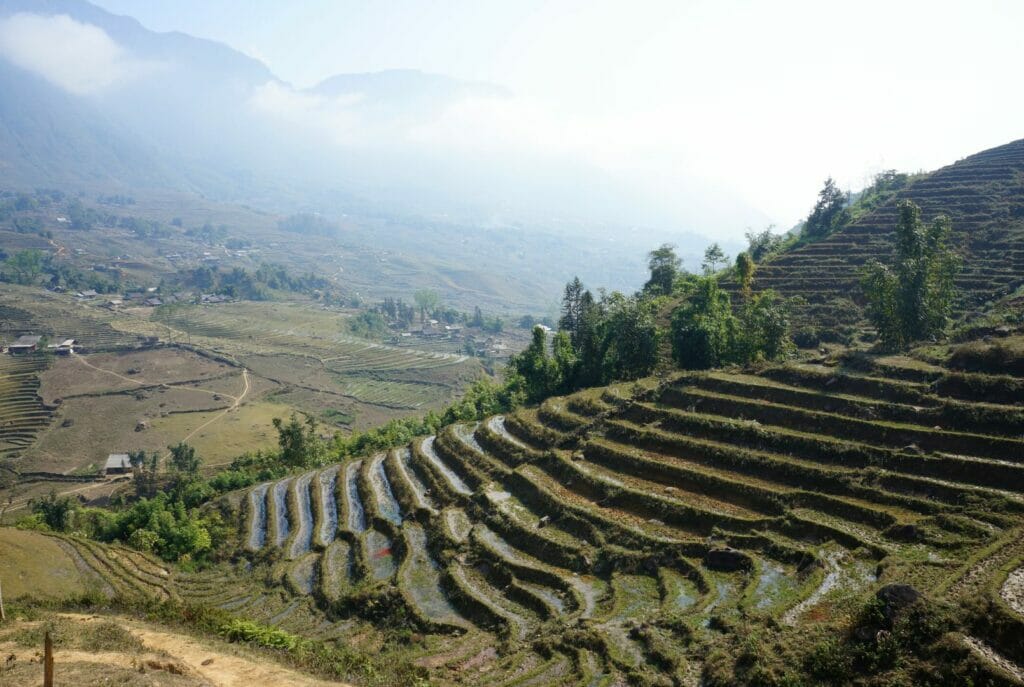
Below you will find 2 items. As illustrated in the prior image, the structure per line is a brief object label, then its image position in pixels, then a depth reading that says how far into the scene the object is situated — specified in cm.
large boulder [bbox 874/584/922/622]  1286
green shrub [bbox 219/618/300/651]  1734
